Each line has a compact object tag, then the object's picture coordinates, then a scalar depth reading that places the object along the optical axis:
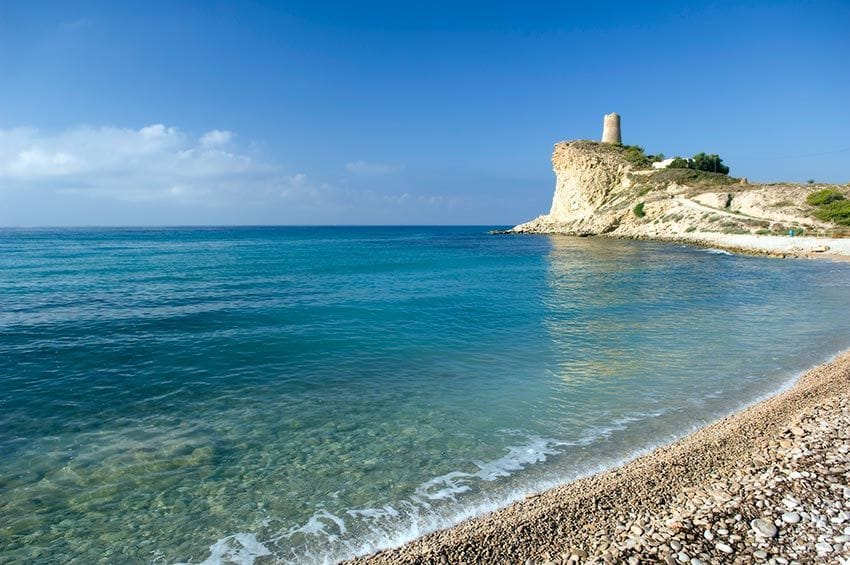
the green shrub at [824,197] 56.66
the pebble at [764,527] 5.23
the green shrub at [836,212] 52.75
